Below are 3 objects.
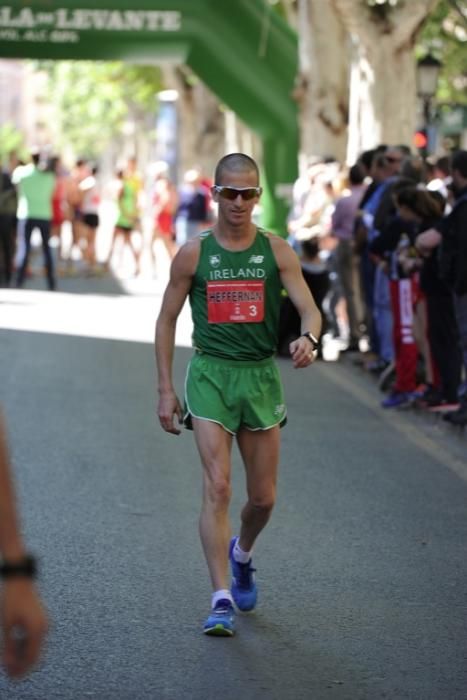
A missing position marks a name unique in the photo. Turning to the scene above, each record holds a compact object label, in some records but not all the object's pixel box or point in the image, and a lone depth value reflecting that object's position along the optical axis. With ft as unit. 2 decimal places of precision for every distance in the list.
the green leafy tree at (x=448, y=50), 96.70
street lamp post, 89.40
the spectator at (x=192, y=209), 96.32
